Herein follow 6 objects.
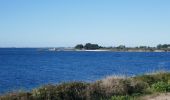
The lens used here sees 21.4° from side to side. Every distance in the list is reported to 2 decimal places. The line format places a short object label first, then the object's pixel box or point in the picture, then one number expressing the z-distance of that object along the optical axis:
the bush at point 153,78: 19.31
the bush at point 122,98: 14.72
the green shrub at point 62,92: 14.36
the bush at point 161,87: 17.11
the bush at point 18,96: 13.67
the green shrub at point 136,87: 16.66
